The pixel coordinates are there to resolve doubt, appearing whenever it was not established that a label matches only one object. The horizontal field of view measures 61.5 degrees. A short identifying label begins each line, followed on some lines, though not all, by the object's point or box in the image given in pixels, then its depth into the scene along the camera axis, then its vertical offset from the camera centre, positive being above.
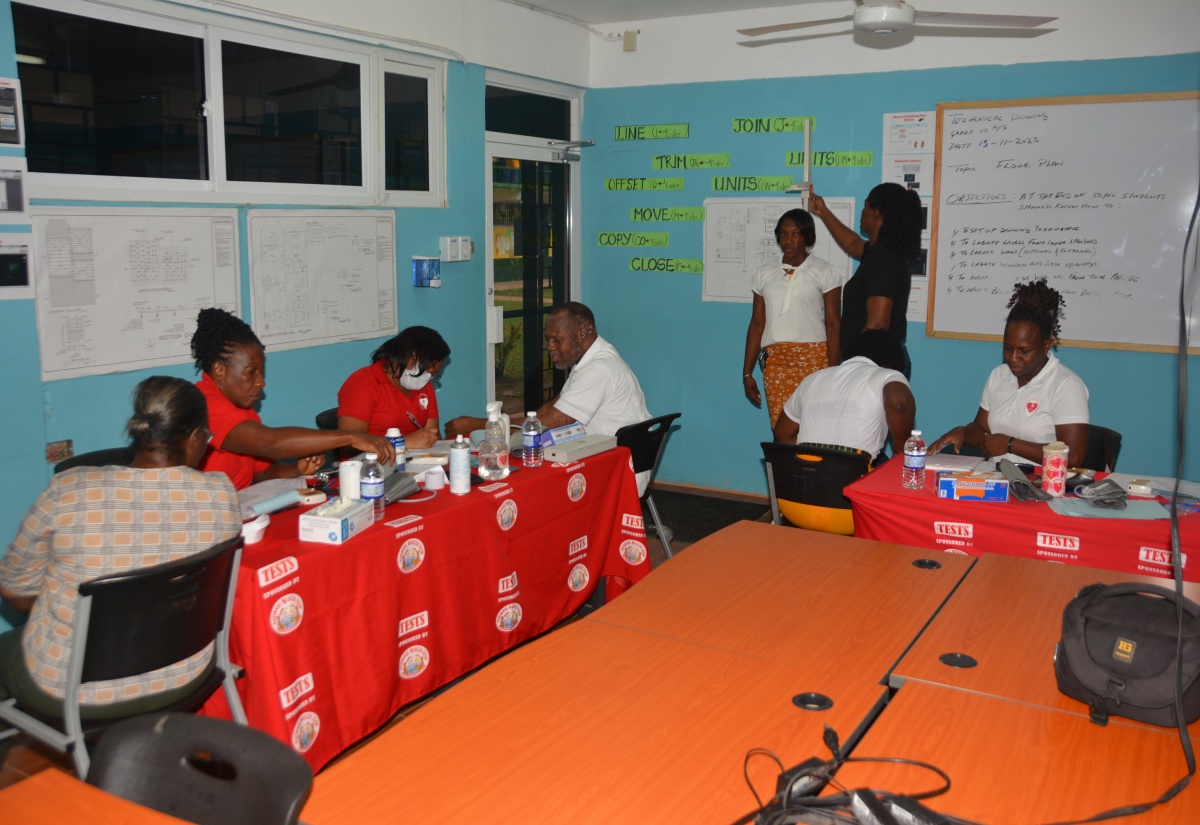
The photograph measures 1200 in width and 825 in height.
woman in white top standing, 5.74 -0.21
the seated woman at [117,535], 2.42 -0.64
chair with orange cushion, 3.80 -0.79
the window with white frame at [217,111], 3.78 +0.70
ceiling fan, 4.09 +1.08
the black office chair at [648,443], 4.28 -0.73
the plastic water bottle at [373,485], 3.08 -0.65
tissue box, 2.84 -0.71
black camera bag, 1.90 -0.72
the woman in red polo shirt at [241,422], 3.40 -0.51
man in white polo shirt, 4.37 -0.46
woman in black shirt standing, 5.09 +0.05
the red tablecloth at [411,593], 2.70 -1.02
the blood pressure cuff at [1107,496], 3.29 -0.71
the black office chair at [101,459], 3.12 -0.59
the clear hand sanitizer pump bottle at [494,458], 3.68 -0.68
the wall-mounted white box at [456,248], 5.63 +0.13
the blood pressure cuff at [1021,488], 3.39 -0.71
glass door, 6.29 +0.03
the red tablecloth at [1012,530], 3.14 -0.82
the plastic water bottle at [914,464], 3.56 -0.66
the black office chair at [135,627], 2.31 -0.84
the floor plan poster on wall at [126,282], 3.72 -0.05
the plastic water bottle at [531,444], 3.90 -0.66
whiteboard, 5.12 +0.35
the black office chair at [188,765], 1.63 -0.82
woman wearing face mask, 4.03 -0.46
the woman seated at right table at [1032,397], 3.84 -0.46
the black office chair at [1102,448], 4.05 -0.68
